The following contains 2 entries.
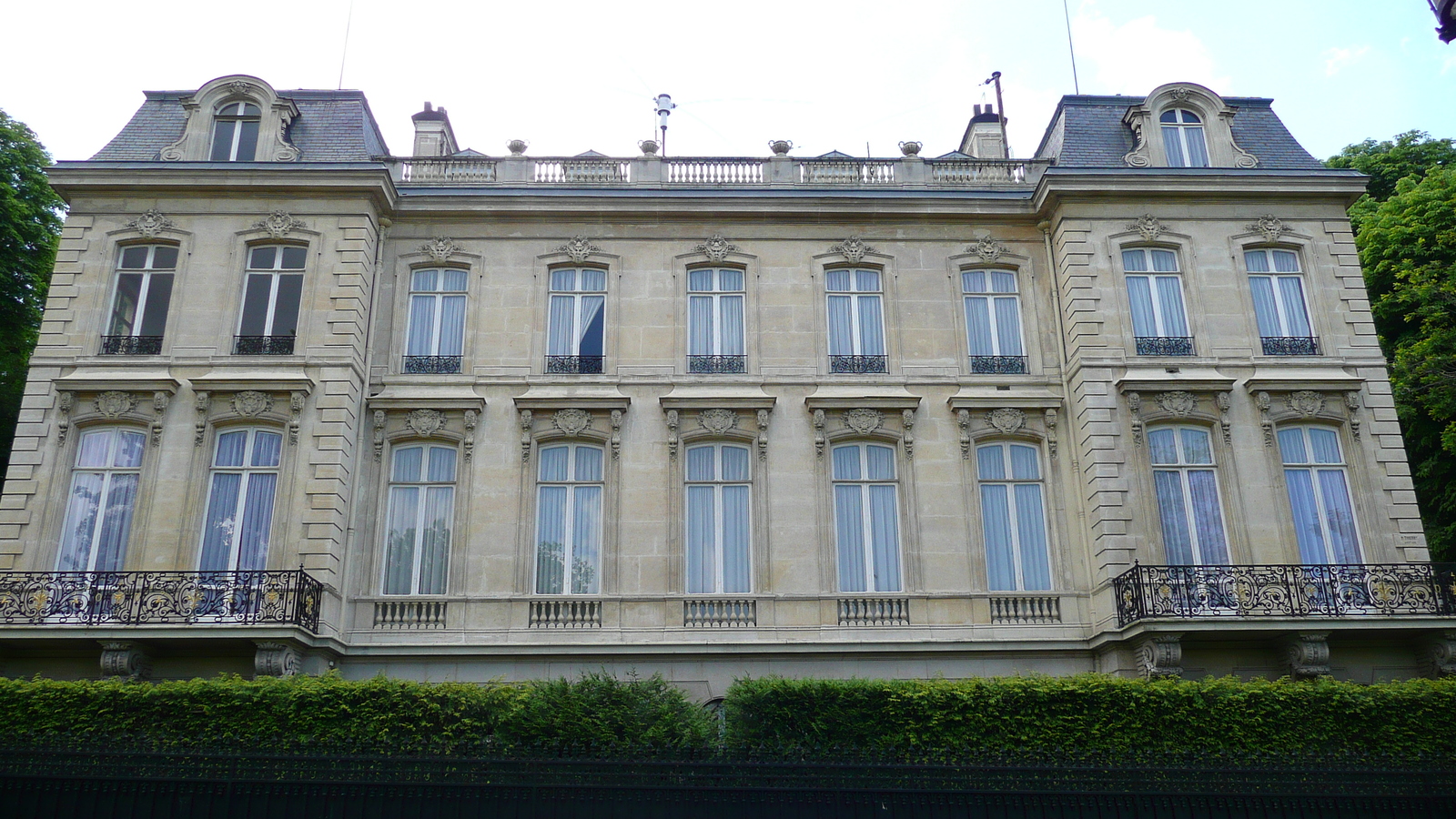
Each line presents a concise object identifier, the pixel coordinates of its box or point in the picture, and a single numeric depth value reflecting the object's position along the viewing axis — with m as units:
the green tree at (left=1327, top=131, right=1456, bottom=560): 21.92
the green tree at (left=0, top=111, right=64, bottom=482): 24.02
